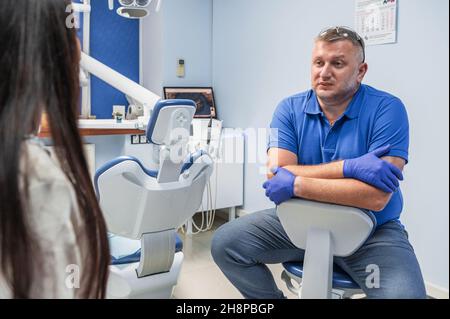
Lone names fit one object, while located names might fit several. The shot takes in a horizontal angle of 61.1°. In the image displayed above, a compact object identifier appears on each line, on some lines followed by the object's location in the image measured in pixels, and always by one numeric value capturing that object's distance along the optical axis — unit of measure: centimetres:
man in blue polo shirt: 112
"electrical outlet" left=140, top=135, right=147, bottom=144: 237
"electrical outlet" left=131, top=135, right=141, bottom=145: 238
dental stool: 104
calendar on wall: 182
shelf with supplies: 207
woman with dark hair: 48
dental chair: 127
